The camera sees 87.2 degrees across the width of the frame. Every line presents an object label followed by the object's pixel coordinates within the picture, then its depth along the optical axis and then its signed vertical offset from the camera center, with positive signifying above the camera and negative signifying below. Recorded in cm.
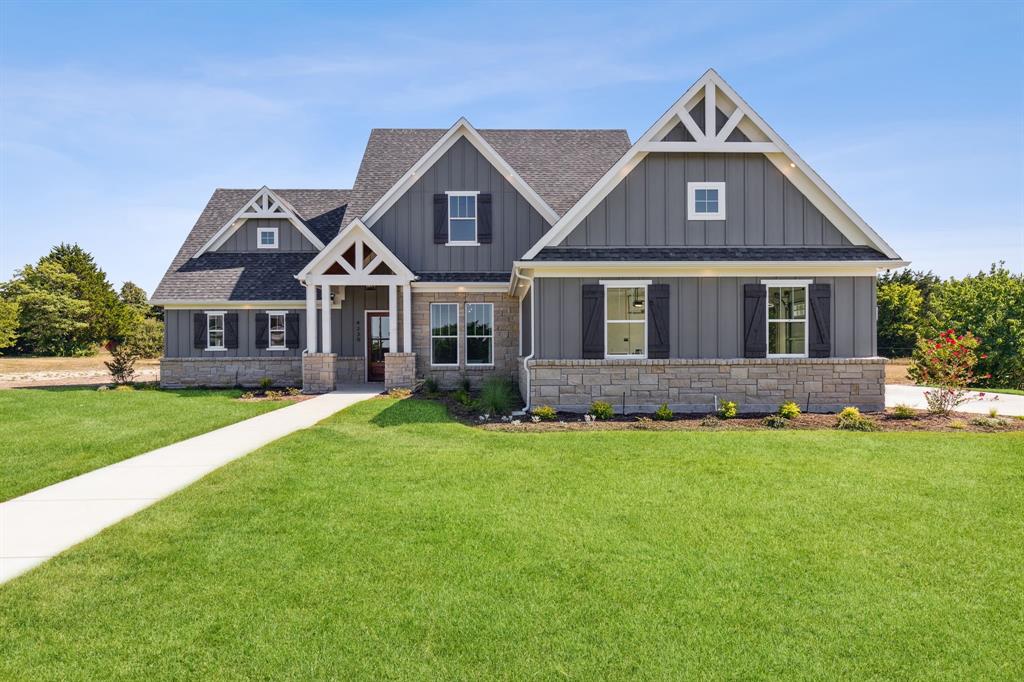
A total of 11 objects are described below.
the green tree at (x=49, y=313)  3697 +182
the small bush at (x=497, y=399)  1245 -149
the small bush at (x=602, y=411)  1166 -163
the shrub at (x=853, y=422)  1041 -174
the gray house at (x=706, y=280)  1238 +129
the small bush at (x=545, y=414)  1161 -168
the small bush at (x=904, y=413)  1135 -167
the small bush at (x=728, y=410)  1173 -165
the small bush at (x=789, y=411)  1151 -164
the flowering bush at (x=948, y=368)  1159 -76
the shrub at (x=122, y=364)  1945 -92
